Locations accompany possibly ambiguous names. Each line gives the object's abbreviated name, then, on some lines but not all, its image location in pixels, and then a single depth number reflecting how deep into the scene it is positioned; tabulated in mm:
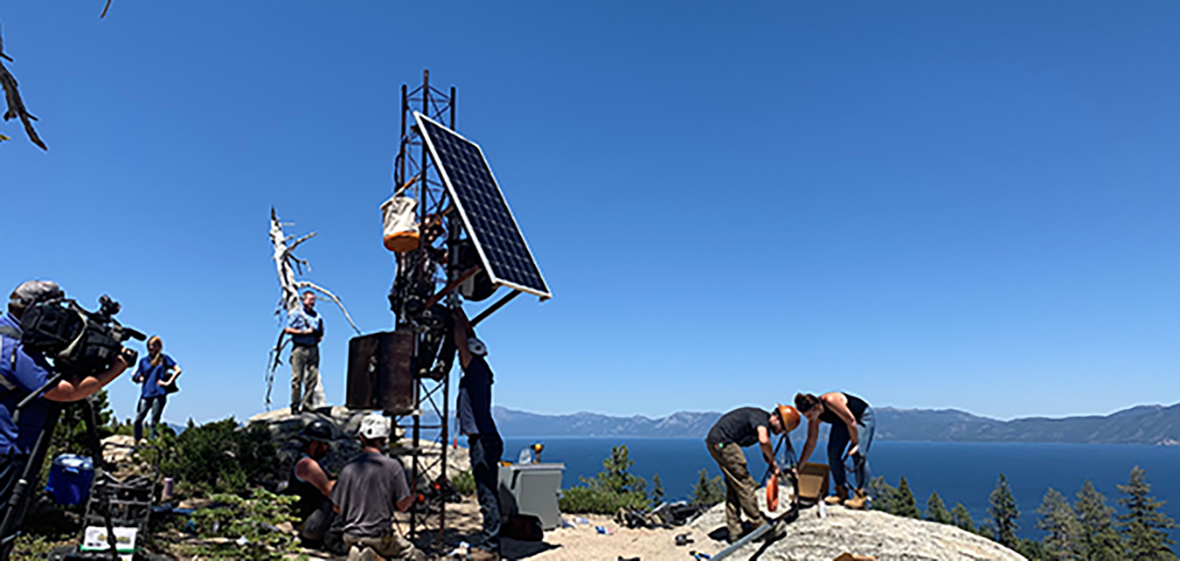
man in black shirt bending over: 9195
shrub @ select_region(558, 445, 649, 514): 13430
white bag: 9922
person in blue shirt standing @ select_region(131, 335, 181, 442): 11336
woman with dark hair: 9508
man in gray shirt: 5883
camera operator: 4258
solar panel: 8953
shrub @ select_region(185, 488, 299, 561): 5891
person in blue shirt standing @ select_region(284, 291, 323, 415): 12969
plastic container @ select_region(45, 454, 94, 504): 5324
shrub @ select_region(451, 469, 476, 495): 13961
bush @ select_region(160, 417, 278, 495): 9750
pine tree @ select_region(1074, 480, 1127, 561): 69375
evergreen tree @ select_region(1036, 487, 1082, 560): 81519
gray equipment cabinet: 10398
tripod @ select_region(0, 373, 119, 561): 4195
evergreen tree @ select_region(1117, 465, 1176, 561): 66875
